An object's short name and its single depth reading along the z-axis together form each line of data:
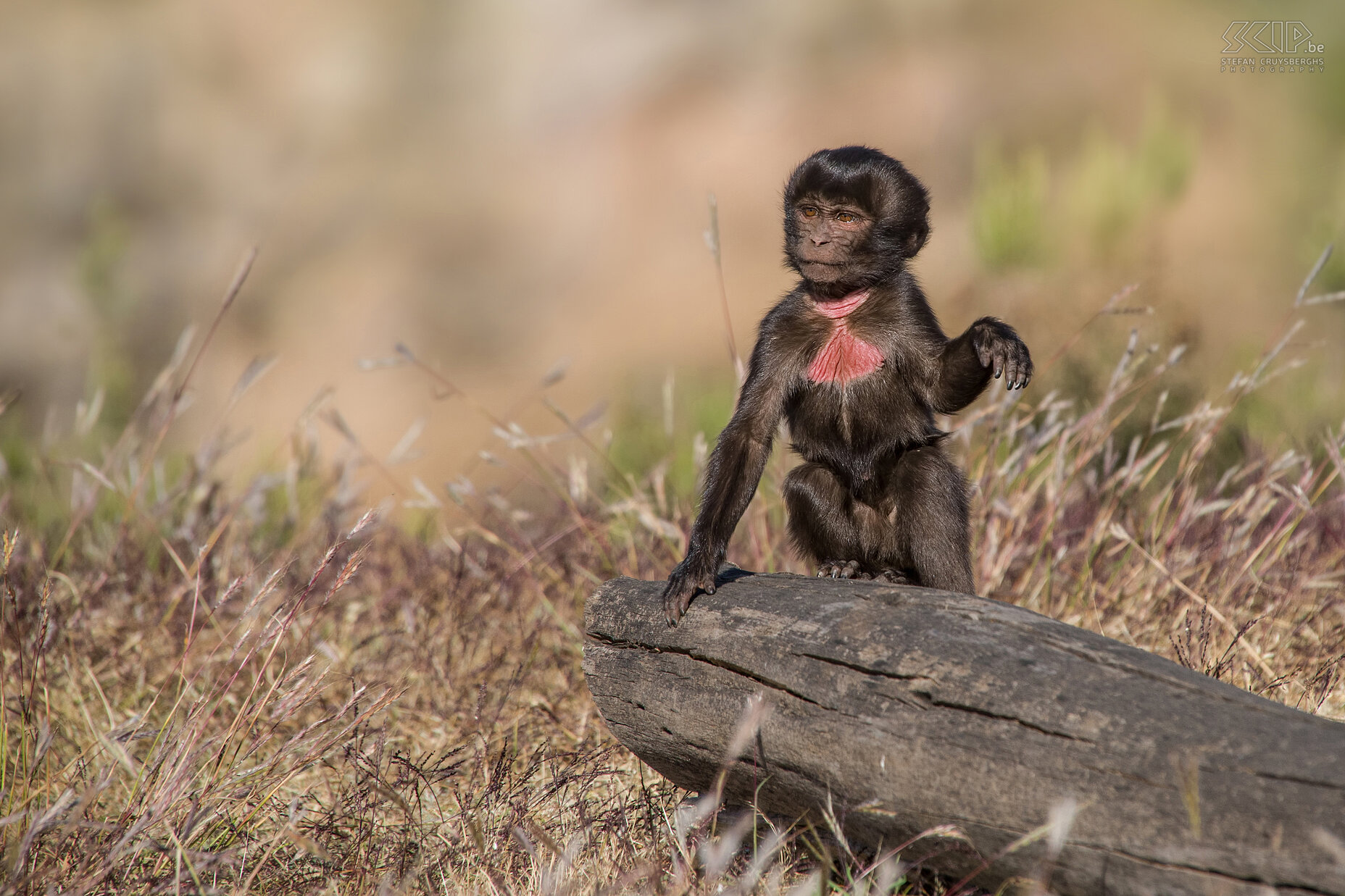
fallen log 13.18
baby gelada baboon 13.45
